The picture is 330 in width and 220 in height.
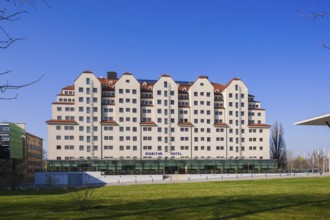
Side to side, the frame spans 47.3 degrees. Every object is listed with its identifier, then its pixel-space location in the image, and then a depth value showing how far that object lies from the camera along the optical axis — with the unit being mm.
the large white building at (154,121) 96500
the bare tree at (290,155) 166250
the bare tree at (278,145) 113125
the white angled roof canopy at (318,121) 29447
